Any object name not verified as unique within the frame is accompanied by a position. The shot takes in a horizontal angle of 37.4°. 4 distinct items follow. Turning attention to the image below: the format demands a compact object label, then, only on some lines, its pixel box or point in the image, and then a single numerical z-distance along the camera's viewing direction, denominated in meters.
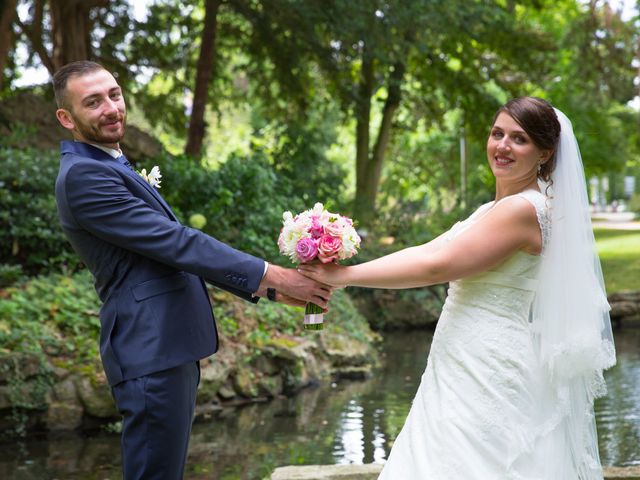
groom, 3.32
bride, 3.48
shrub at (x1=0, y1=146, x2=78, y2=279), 10.27
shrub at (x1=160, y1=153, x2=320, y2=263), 12.28
